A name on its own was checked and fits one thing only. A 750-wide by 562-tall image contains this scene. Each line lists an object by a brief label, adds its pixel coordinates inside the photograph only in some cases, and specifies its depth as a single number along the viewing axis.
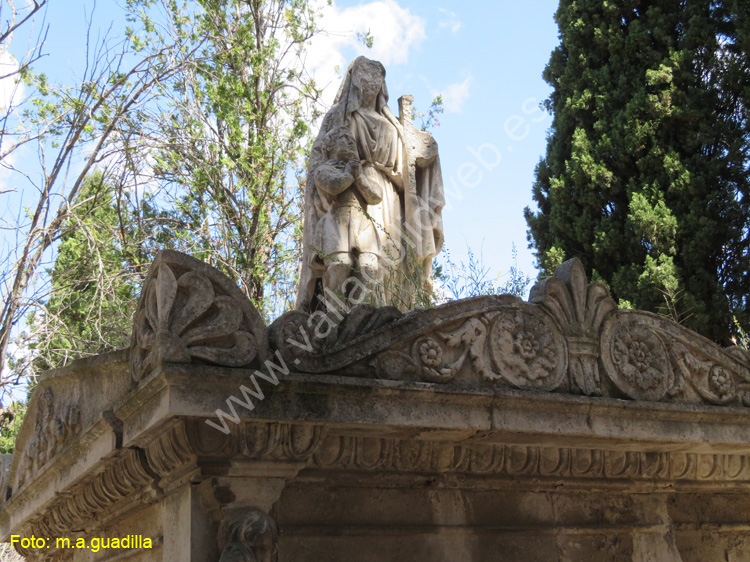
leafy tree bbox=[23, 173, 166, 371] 8.15
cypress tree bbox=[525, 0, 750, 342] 11.68
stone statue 5.57
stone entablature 2.84
